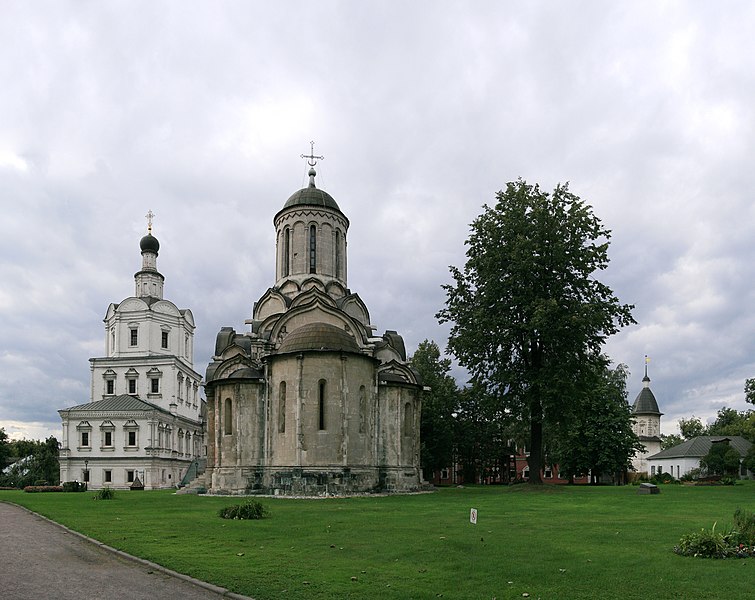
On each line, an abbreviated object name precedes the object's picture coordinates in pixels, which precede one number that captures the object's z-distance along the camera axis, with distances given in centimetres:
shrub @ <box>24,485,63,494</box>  4762
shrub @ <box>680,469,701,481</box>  6708
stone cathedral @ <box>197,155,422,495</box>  3244
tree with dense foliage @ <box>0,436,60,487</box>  6650
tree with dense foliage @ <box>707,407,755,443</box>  8612
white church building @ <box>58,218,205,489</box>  6100
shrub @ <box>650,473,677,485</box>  6078
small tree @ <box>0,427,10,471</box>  7320
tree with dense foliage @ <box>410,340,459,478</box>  5728
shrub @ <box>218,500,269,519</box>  1998
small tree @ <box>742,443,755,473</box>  4857
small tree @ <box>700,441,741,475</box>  6762
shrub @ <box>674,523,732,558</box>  1191
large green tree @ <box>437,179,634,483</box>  3406
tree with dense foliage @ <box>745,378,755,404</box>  3934
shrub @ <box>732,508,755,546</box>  1248
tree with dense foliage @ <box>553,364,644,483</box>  5453
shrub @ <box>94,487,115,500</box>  3266
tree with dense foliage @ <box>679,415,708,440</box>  11412
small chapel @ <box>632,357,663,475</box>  9281
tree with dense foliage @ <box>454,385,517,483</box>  5959
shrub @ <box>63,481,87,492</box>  4794
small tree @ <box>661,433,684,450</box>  11550
